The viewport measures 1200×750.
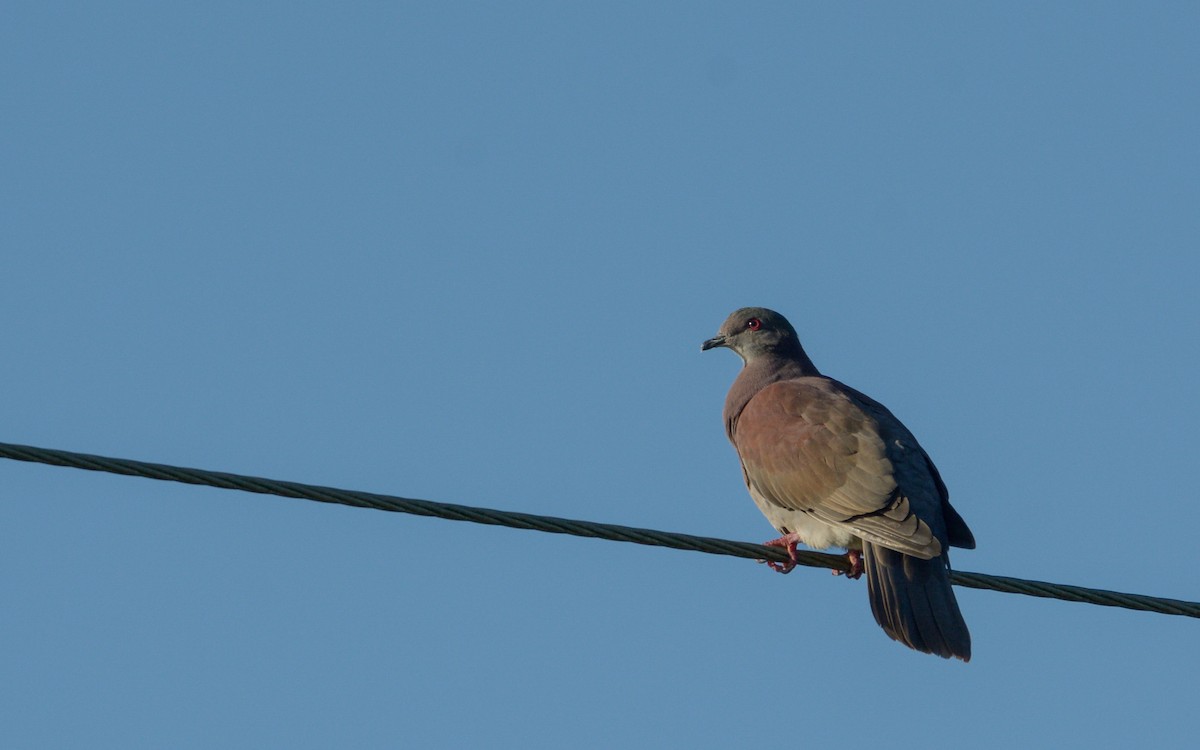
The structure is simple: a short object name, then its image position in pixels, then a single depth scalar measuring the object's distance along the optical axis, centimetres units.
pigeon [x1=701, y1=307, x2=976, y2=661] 1370
